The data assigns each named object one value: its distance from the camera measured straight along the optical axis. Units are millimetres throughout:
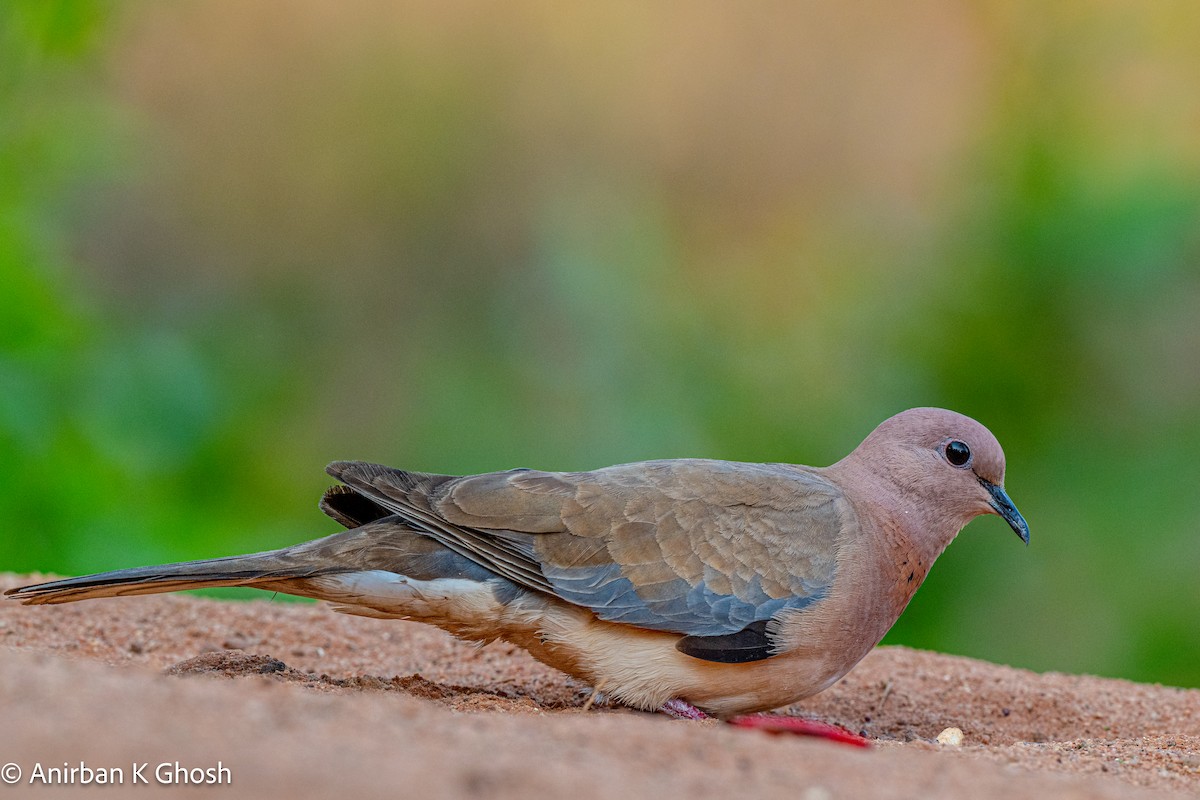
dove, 8016
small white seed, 8437
